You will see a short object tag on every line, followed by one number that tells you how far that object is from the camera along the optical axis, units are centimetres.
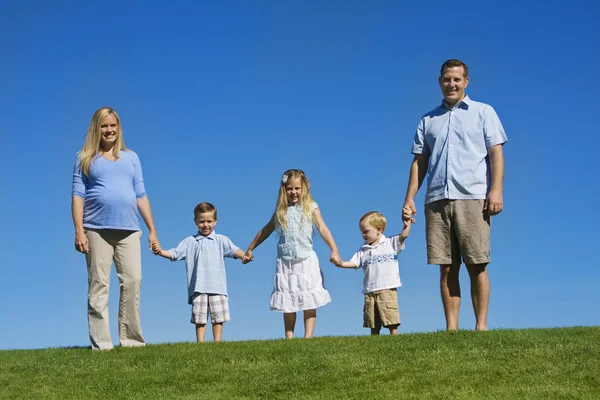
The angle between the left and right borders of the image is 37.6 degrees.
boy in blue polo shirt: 1495
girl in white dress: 1398
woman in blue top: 1299
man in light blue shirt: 1263
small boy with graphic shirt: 1433
